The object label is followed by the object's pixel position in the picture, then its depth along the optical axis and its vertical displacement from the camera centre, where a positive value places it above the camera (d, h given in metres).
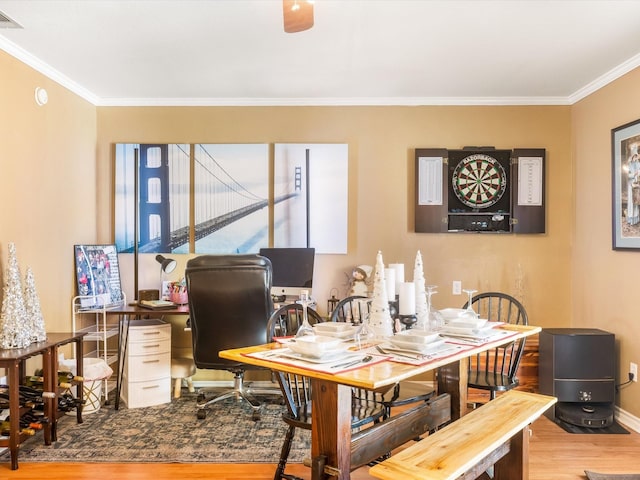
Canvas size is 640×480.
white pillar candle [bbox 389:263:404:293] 2.42 -0.17
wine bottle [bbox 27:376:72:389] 3.15 -0.92
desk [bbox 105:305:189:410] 3.65 -0.56
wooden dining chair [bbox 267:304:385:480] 2.29 -0.85
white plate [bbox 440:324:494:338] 2.30 -0.44
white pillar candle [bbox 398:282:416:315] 2.21 -0.27
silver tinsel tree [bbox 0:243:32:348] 2.84 -0.45
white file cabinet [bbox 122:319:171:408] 3.74 -0.98
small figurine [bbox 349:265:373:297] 4.11 -0.36
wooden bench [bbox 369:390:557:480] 1.71 -0.82
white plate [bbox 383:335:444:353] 1.98 -0.44
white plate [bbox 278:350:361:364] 1.83 -0.45
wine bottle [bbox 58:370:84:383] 3.20 -0.92
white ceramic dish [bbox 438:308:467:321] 2.59 -0.40
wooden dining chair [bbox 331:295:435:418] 2.56 -0.85
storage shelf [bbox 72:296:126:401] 3.95 -0.79
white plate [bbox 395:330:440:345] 2.00 -0.41
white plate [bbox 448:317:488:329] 2.36 -0.41
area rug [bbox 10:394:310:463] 2.91 -1.29
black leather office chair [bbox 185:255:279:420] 3.32 -0.43
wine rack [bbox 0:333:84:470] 2.66 -0.94
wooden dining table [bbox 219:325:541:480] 1.71 -0.60
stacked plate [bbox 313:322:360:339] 2.21 -0.42
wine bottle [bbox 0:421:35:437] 2.78 -1.08
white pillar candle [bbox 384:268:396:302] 2.35 -0.21
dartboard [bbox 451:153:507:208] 4.36 +0.51
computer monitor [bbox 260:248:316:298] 4.14 -0.26
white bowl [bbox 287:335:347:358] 1.85 -0.41
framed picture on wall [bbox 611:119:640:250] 3.41 +0.38
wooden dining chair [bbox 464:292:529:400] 2.89 -0.86
